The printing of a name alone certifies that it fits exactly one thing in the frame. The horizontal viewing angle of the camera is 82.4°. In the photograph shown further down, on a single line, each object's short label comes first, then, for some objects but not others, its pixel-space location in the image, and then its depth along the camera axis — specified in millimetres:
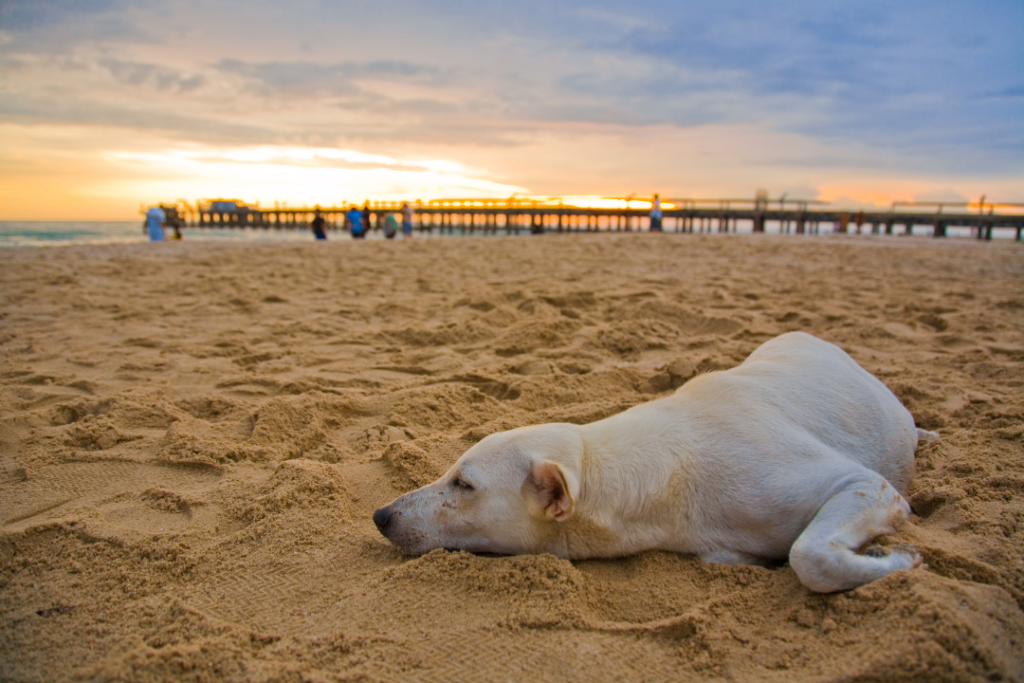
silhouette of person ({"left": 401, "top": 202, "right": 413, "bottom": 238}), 24719
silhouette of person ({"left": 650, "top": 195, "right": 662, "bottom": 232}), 26375
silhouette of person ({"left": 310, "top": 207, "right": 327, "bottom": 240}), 22344
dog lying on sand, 2256
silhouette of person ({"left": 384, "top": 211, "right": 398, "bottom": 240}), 22672
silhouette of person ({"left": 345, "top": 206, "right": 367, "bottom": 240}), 22484
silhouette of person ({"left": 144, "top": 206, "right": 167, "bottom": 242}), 18514
